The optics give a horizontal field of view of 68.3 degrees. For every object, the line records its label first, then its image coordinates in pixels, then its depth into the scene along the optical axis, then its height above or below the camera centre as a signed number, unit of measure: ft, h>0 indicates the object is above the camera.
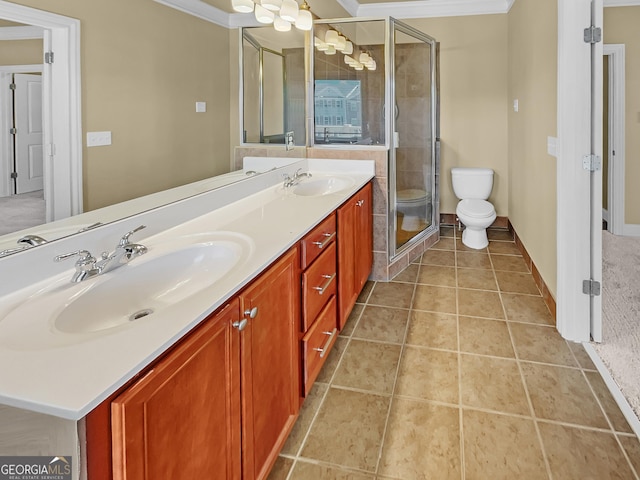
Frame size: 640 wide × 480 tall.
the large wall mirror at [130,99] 3.86 +1.19
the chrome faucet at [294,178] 9.71 +0.67
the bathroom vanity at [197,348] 2.59 -0.94
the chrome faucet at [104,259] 4.16 -0.44
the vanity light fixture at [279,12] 7.79 +3.74
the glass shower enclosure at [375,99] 11.68 +2.87
